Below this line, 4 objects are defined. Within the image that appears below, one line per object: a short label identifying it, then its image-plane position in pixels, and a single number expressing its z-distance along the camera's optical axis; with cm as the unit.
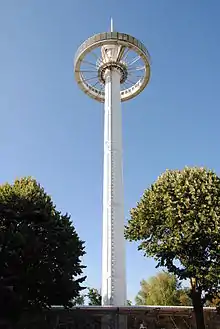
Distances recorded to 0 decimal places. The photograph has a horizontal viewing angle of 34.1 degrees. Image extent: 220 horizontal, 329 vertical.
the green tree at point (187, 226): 2400
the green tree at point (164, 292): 4875
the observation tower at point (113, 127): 3284
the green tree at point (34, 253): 2130
